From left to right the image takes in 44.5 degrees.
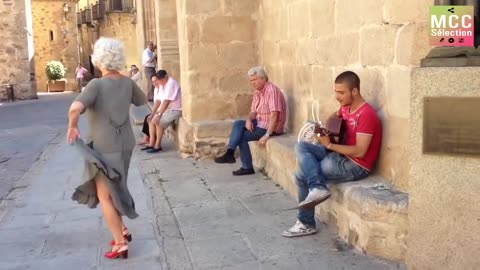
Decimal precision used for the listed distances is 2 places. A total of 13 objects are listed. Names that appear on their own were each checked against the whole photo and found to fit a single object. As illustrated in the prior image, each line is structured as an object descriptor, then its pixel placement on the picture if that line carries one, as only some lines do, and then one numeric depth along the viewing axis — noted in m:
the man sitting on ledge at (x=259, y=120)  6.25
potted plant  33.91
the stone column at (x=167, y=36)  10.72
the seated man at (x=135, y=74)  13.78
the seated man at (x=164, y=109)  8.59
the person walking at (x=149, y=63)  13.77
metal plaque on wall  2.95
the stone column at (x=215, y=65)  7.46
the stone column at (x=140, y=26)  14.72
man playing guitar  4.02
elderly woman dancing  3.94
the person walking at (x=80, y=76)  32.28
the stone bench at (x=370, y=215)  3.58
